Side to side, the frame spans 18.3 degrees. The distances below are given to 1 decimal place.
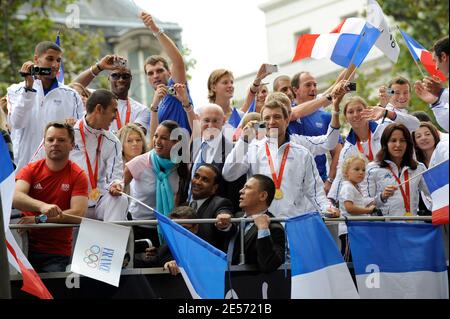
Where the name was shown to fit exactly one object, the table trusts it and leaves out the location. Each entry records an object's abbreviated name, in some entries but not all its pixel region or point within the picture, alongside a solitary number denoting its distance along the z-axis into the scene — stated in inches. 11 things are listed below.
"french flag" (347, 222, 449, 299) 507.8
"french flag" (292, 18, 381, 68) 608.1
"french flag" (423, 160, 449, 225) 477.7
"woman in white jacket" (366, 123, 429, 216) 552.7
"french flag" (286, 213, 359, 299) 497.4
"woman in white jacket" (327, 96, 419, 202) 589.9
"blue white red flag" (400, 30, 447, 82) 615.2
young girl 555.8
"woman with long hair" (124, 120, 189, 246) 555.8
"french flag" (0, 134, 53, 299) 499.5
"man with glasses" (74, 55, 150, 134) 615.3
